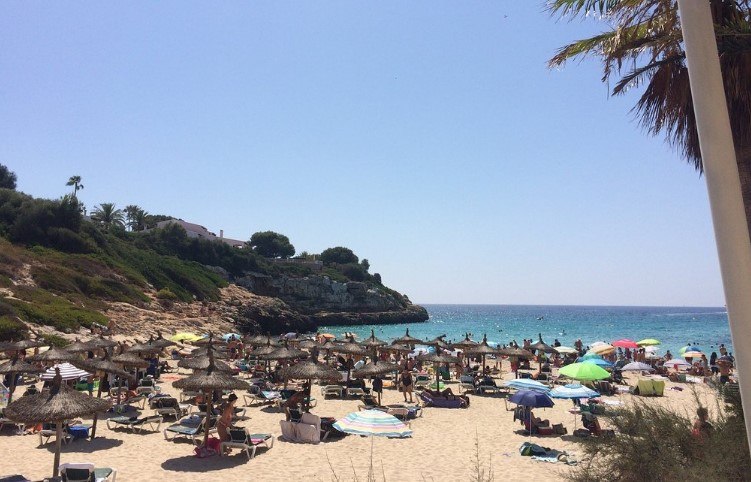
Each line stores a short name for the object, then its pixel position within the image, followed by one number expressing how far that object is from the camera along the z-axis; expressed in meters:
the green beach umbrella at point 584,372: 14.54
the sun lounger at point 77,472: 7.57
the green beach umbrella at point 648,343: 31.37
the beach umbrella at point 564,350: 26.35
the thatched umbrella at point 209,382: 10.45
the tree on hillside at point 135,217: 85.44
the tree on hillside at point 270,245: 109.31
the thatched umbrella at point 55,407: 8.13
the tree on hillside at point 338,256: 116.44
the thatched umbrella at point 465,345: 25.08
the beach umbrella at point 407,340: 27.53
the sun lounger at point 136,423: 12.19
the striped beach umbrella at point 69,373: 13.10
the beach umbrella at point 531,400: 12.55
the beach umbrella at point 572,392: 13.88
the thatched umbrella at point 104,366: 12.91
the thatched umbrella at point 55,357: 16.12
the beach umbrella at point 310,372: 13.43
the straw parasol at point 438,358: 18.78
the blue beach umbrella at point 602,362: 20.82
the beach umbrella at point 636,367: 20.39
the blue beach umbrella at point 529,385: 14.36
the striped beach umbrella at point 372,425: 10.51
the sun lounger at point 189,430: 11.09
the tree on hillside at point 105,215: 70.44
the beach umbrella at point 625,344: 29.50
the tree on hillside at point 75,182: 72.56
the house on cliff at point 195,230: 86.18
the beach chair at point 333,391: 17.88
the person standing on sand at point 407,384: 17.58
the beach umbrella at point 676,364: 25.54
